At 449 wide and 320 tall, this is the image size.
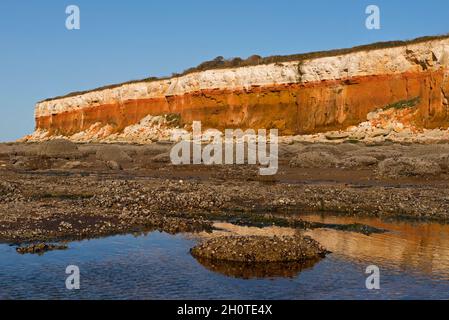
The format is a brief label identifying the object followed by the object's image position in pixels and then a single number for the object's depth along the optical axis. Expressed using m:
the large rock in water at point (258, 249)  11.10
